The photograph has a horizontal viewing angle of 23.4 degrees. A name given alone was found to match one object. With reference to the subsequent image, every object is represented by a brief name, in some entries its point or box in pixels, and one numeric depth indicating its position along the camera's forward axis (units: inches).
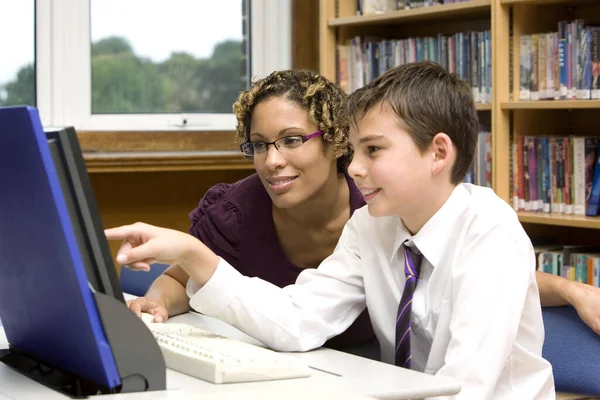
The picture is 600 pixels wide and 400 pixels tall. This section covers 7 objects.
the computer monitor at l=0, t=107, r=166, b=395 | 59.6
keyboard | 64.4
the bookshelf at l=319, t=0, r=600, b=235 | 117.4
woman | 87.1
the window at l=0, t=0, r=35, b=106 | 131.9
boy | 69.8
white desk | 61.8
